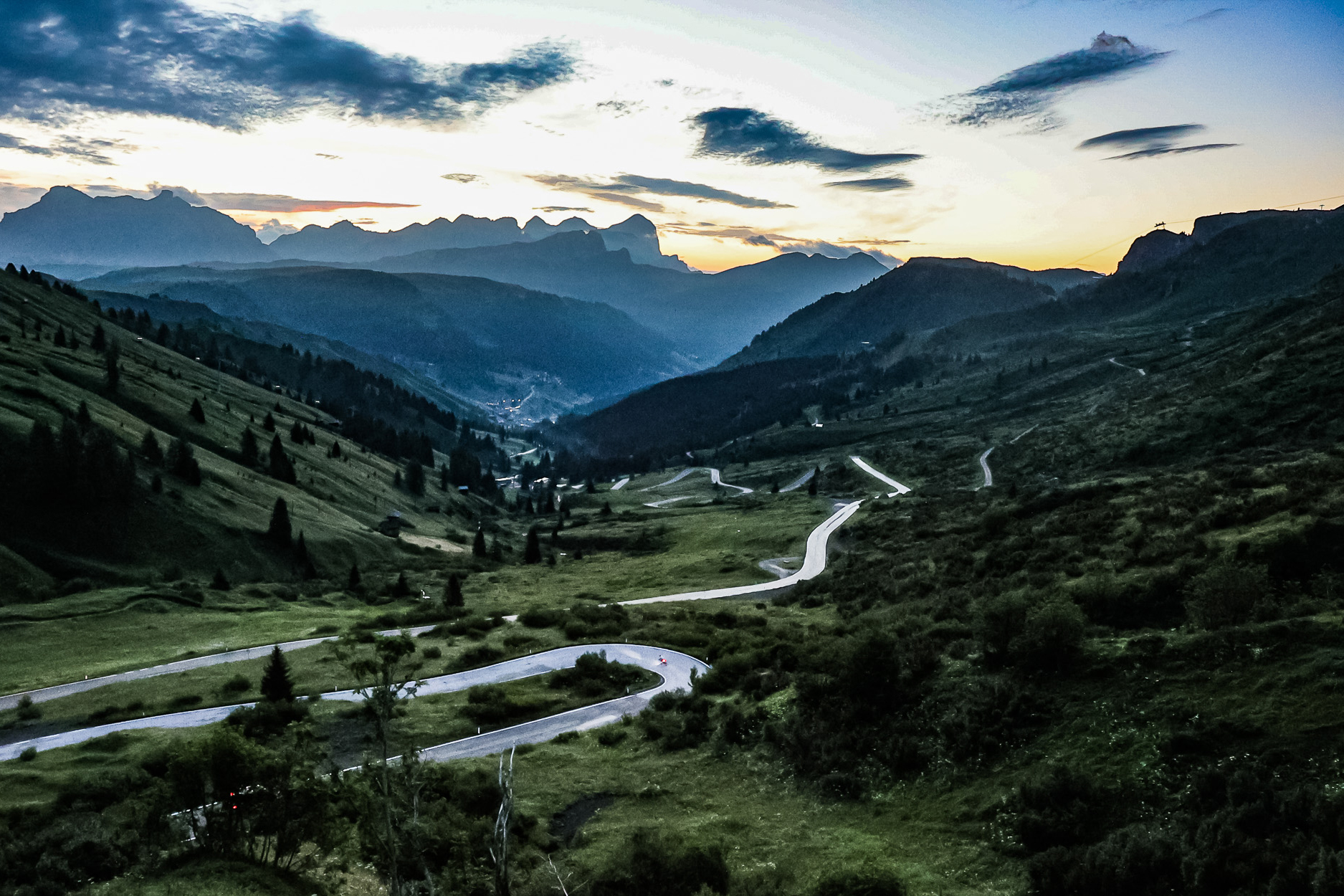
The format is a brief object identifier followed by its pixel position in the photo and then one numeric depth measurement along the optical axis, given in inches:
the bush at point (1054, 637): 1194.6
